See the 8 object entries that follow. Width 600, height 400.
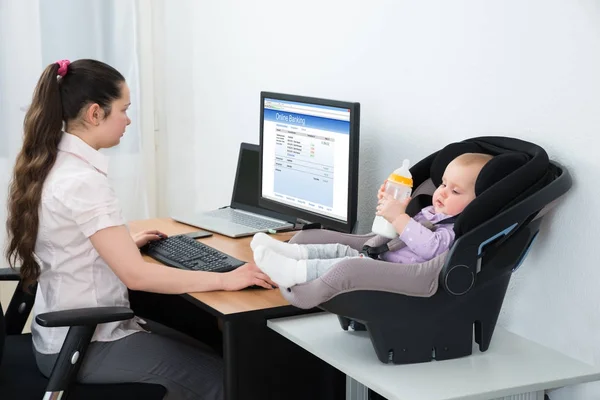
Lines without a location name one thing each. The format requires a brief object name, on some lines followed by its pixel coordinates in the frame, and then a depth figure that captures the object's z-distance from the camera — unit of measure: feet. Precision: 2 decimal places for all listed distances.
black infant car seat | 5.20
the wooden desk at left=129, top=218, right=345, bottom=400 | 6.17
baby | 5.47
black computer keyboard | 7.04
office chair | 6.00
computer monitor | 7.30
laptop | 8.49
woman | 6.43
